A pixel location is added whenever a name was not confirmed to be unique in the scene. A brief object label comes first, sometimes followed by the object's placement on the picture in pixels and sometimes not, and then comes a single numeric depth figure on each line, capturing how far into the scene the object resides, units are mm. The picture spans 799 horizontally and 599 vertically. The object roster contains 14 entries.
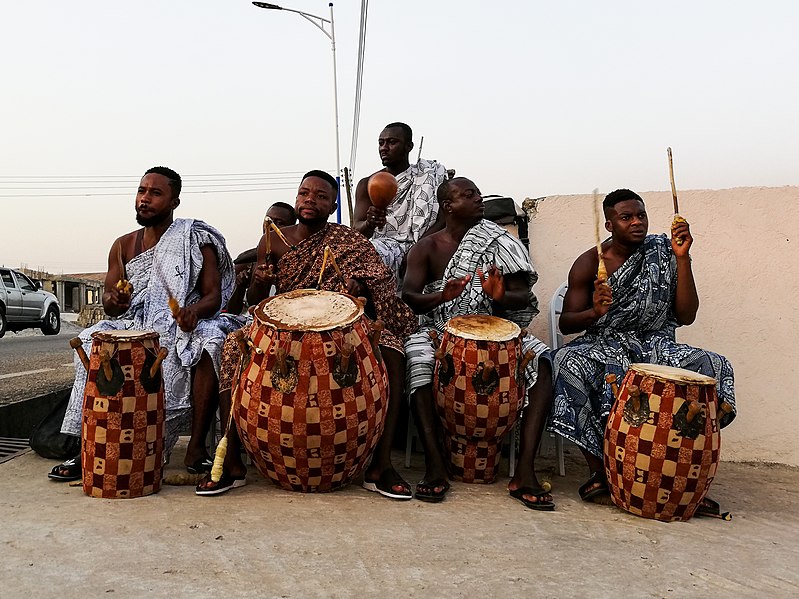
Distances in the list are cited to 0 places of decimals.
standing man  4719
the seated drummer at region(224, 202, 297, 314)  4417
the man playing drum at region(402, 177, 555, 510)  3264
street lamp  13995
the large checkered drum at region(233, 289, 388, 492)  2768
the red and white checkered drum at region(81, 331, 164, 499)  2838
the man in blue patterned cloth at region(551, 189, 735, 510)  3270
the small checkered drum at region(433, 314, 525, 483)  3137
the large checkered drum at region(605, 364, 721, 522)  2740
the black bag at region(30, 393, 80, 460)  3539
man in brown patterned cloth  3523
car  14164
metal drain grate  3652
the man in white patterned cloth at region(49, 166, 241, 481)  3314
